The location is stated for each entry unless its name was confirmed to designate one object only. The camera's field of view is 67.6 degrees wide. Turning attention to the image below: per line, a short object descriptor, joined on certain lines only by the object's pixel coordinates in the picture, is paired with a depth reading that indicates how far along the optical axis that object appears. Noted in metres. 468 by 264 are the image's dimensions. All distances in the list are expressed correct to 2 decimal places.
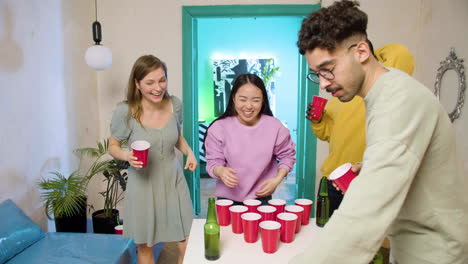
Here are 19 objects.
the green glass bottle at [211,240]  1.20
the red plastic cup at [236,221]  1.39
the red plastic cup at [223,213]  1.46
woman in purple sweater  1.94
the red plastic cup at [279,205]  1.48
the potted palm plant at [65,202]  2.49
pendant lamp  2.62
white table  1.19
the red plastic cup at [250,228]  1.29
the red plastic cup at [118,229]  2.79
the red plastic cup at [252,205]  1.46
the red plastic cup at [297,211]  1.41
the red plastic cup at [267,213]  1.40
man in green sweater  0.75
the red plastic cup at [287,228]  1.29
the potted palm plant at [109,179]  2.81
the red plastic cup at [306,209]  1.48
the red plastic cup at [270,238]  1.22
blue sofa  2.03
